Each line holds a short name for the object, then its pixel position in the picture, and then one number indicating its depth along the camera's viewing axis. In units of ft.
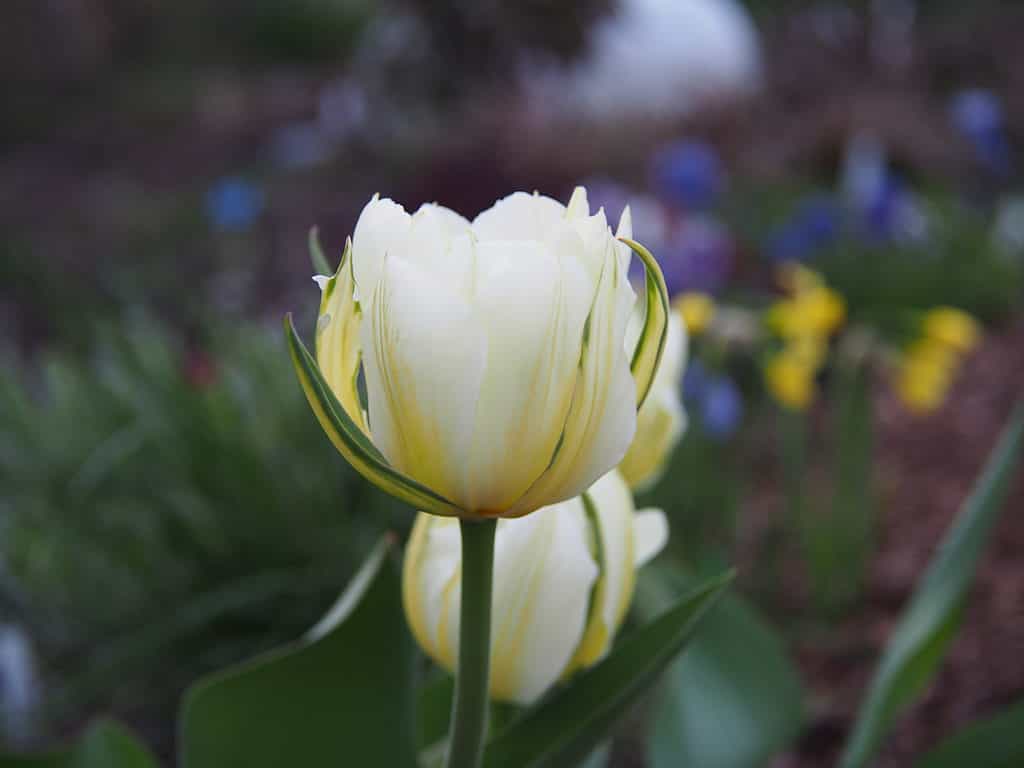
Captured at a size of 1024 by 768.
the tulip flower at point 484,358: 1.13
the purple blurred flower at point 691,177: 7.53
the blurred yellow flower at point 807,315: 4.88
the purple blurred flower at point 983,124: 8.87
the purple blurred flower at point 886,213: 7.90
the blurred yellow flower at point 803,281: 5.31
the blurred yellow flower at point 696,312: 4.69
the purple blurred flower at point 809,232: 7.57
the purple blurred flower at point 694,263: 6.52
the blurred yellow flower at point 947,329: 4.85
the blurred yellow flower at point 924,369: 5.07
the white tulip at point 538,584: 1.48
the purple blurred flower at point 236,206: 9.97
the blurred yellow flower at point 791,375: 4.91
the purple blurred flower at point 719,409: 5.51
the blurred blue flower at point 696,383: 5.92
